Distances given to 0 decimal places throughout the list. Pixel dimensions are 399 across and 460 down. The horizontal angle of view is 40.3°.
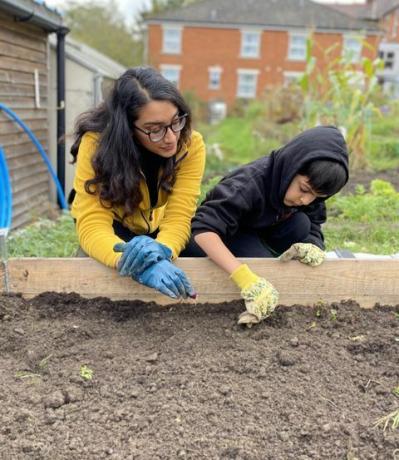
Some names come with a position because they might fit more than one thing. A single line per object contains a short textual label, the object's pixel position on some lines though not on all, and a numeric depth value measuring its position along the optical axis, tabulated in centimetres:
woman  238
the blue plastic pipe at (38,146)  521
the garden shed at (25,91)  530
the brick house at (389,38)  3609
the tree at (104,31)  2745
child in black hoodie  233
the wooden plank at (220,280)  257
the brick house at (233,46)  3194
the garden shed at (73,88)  687
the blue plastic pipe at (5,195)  450
